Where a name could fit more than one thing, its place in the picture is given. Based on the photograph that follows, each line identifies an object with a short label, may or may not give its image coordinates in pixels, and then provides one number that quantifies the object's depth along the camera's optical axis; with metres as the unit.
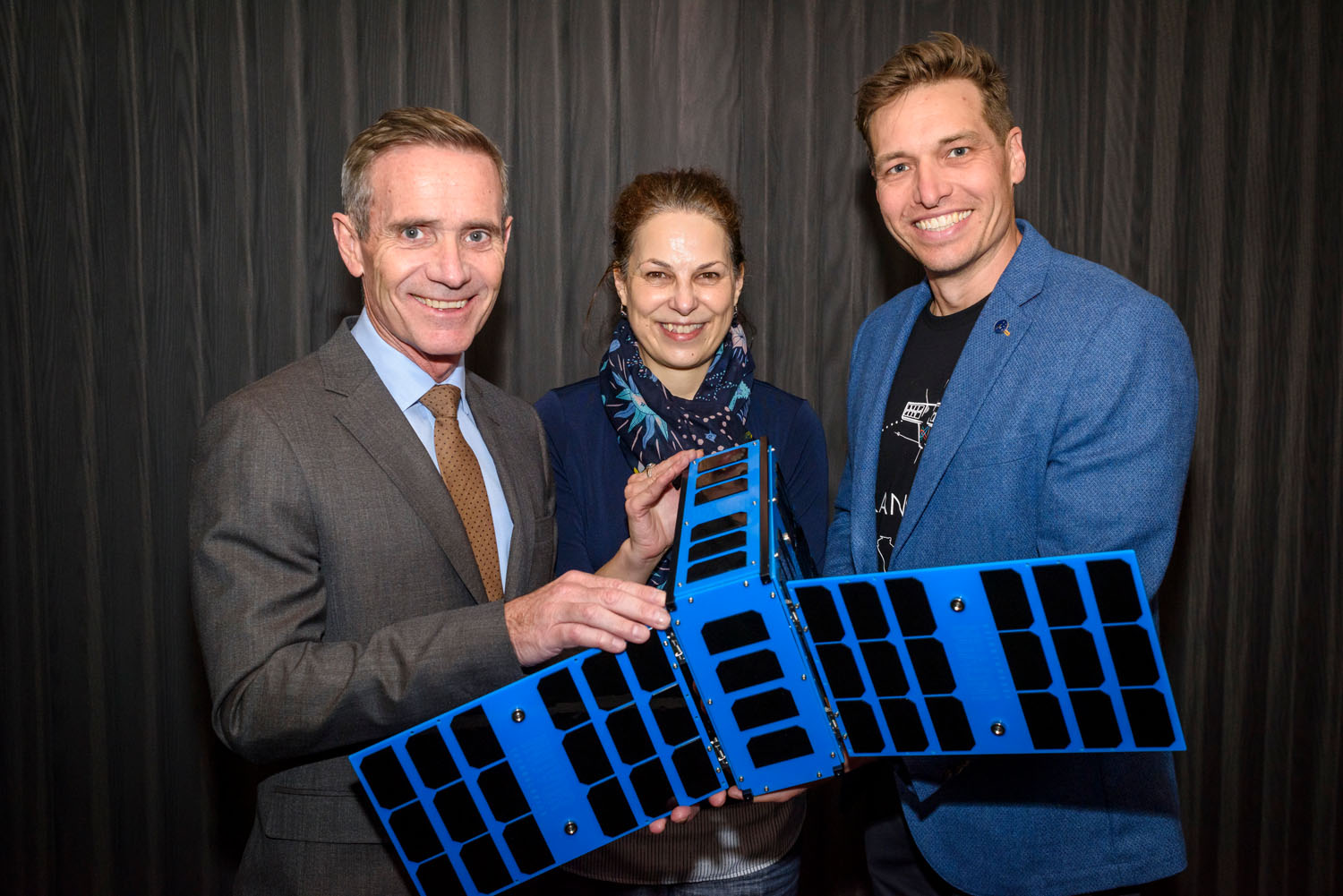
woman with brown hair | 1.88
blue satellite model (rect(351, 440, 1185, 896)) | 1.05
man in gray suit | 1.28
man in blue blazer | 1.42
